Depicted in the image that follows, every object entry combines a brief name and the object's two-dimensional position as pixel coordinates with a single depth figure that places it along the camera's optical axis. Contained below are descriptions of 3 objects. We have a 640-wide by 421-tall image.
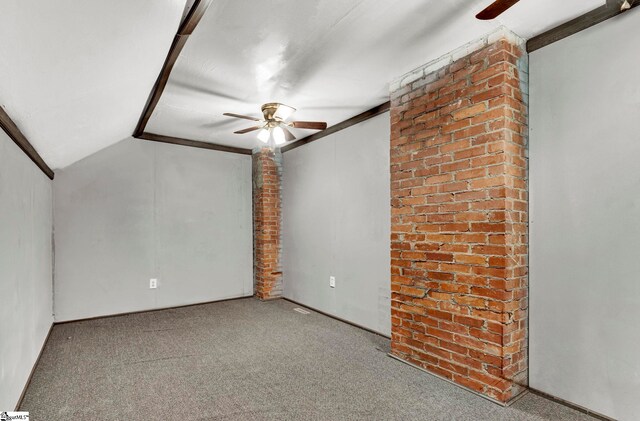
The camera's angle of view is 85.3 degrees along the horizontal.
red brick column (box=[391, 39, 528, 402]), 2.17
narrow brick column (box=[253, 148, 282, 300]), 4.96
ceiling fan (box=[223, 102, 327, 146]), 3.16
